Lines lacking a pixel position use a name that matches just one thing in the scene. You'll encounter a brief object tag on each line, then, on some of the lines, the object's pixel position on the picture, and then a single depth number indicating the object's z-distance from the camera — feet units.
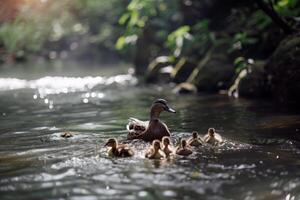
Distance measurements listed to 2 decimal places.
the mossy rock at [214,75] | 75.41
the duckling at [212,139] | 37.23
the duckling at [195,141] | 36.22
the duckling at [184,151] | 33.45
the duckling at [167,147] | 33.60
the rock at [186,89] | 75.20
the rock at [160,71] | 92.79
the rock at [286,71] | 56.80
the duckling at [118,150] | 33.39
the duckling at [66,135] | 42.29
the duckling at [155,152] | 32.65
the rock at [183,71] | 87.08
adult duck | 38.65
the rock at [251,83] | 65.36
